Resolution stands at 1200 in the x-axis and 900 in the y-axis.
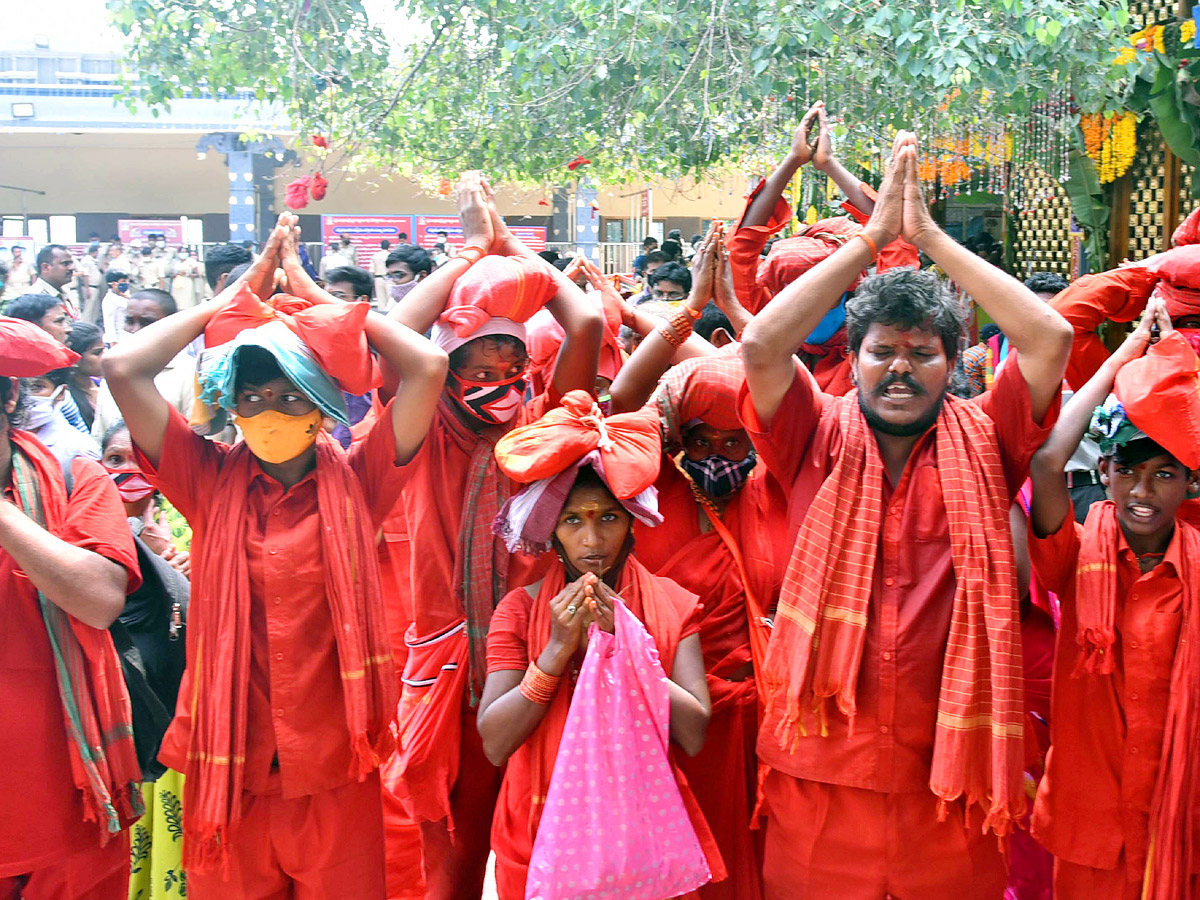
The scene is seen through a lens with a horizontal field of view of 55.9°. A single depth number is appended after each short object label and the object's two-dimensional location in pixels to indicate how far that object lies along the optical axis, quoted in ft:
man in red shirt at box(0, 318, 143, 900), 9.08
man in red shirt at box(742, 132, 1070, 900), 8.42
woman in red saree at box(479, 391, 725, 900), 9.06
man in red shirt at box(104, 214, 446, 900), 9.07
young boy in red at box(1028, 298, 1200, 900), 9.06
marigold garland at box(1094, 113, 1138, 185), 23.39
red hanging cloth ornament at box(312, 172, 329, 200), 25.18
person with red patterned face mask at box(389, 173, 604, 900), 11.09
